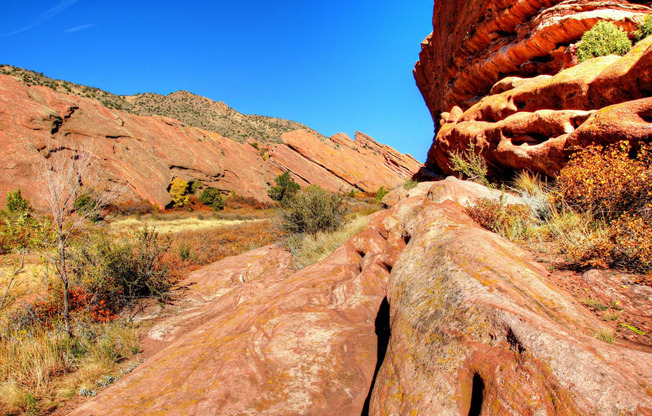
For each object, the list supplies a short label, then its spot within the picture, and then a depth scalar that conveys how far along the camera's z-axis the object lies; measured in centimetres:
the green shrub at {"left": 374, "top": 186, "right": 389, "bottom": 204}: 2999
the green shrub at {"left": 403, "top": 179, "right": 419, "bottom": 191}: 1722
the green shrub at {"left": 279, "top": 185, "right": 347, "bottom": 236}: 1017
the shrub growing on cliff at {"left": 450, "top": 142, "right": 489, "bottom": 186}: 804
